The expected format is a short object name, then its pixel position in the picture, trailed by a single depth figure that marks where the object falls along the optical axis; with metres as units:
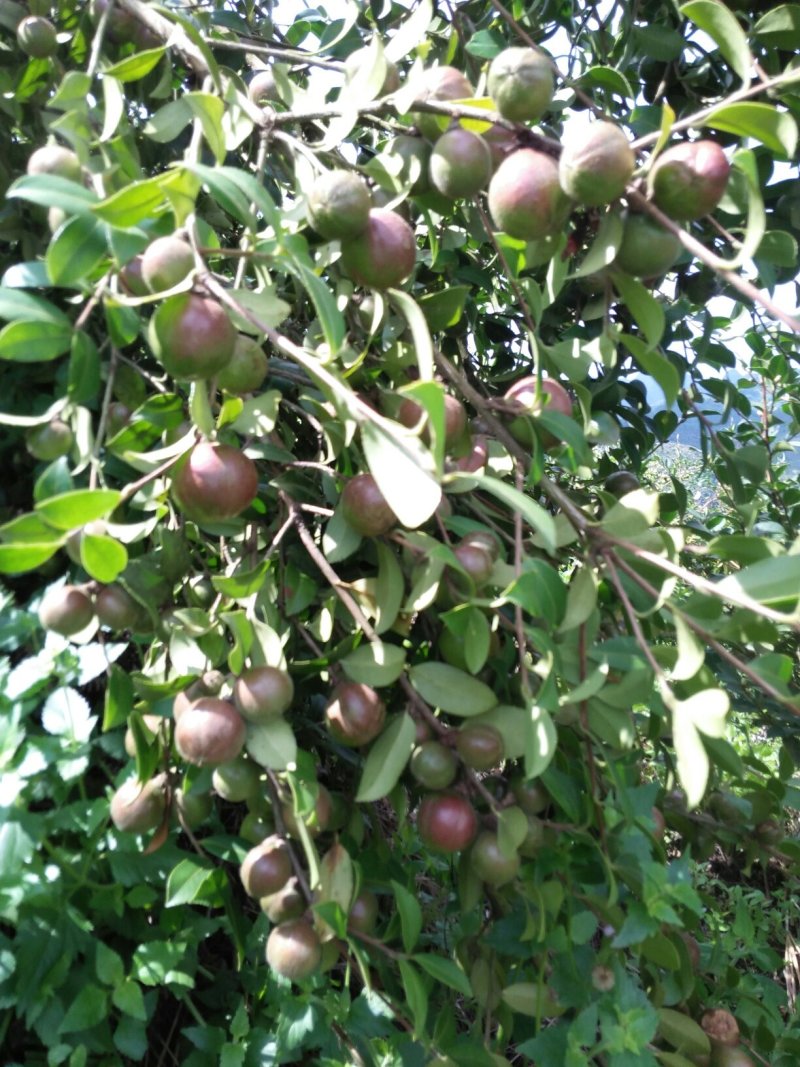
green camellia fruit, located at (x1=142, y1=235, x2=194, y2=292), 0.58
